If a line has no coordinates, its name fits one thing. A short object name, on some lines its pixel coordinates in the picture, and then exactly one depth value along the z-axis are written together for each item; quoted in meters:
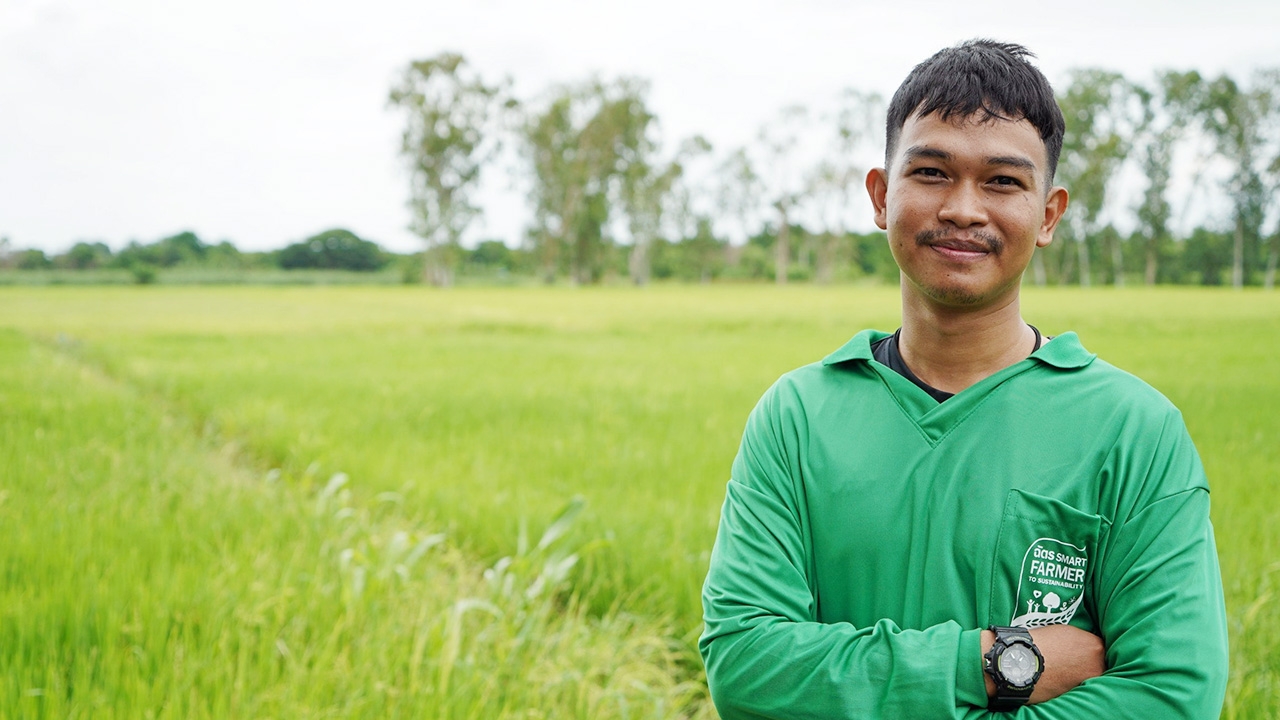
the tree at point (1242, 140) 49.00
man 1.35
